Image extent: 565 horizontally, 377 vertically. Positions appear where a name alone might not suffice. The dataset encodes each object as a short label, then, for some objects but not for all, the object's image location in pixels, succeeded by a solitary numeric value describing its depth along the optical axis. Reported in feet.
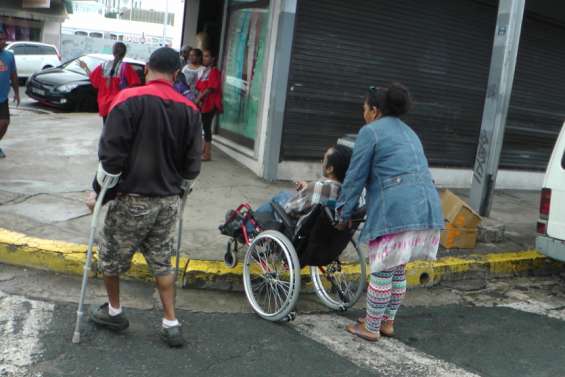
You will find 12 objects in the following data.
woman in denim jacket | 13.05
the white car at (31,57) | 72.13
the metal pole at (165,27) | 141.69
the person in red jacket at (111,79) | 25.71
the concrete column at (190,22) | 35.63
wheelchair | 13.98
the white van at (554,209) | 18.48
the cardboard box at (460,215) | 20.93
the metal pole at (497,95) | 22.27
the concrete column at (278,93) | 25.43
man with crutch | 11.57
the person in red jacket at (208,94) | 27.81
